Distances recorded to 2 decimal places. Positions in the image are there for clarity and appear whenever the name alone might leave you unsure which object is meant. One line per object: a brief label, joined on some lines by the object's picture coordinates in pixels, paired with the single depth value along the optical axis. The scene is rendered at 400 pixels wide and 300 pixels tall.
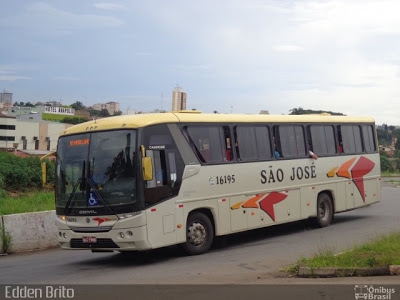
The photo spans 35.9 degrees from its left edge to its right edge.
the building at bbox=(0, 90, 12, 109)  160.38
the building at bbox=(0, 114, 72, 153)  91.81
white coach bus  12.35
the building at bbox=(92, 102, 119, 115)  173.57
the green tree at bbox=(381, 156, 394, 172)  69.12
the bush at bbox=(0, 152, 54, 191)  23.67
